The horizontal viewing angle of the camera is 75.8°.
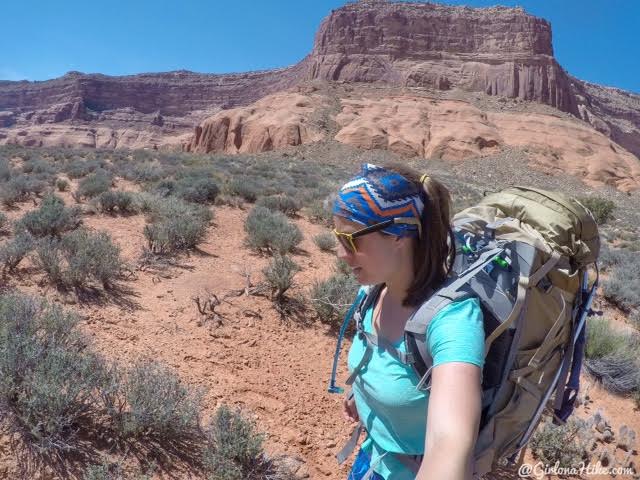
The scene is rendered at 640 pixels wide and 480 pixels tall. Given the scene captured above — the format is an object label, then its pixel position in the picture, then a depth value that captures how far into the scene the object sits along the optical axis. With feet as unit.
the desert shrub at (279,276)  16.02
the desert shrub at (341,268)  19.79
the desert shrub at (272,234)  21.42
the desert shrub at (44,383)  7.49
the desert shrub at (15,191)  24.48
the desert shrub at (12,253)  14.67
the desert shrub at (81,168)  37.40
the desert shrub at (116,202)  24.30
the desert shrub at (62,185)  30.68
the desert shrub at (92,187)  27.81
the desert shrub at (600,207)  60.18
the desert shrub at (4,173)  31.65
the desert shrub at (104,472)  6.77
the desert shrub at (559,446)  11.44
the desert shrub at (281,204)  31.09
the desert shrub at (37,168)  37.38
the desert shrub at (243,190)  32.98
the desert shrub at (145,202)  25.13
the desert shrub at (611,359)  15.03
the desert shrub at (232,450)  8.13
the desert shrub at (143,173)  36.78
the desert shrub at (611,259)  32.60
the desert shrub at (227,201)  30.46
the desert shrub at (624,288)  23.80
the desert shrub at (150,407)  8.27
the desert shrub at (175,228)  19.12
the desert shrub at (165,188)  29.37
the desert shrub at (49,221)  18.45
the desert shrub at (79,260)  14.12
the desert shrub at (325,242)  23.59
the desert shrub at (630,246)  43.73
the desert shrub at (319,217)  29.94
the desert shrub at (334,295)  15.48
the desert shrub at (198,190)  28.94
